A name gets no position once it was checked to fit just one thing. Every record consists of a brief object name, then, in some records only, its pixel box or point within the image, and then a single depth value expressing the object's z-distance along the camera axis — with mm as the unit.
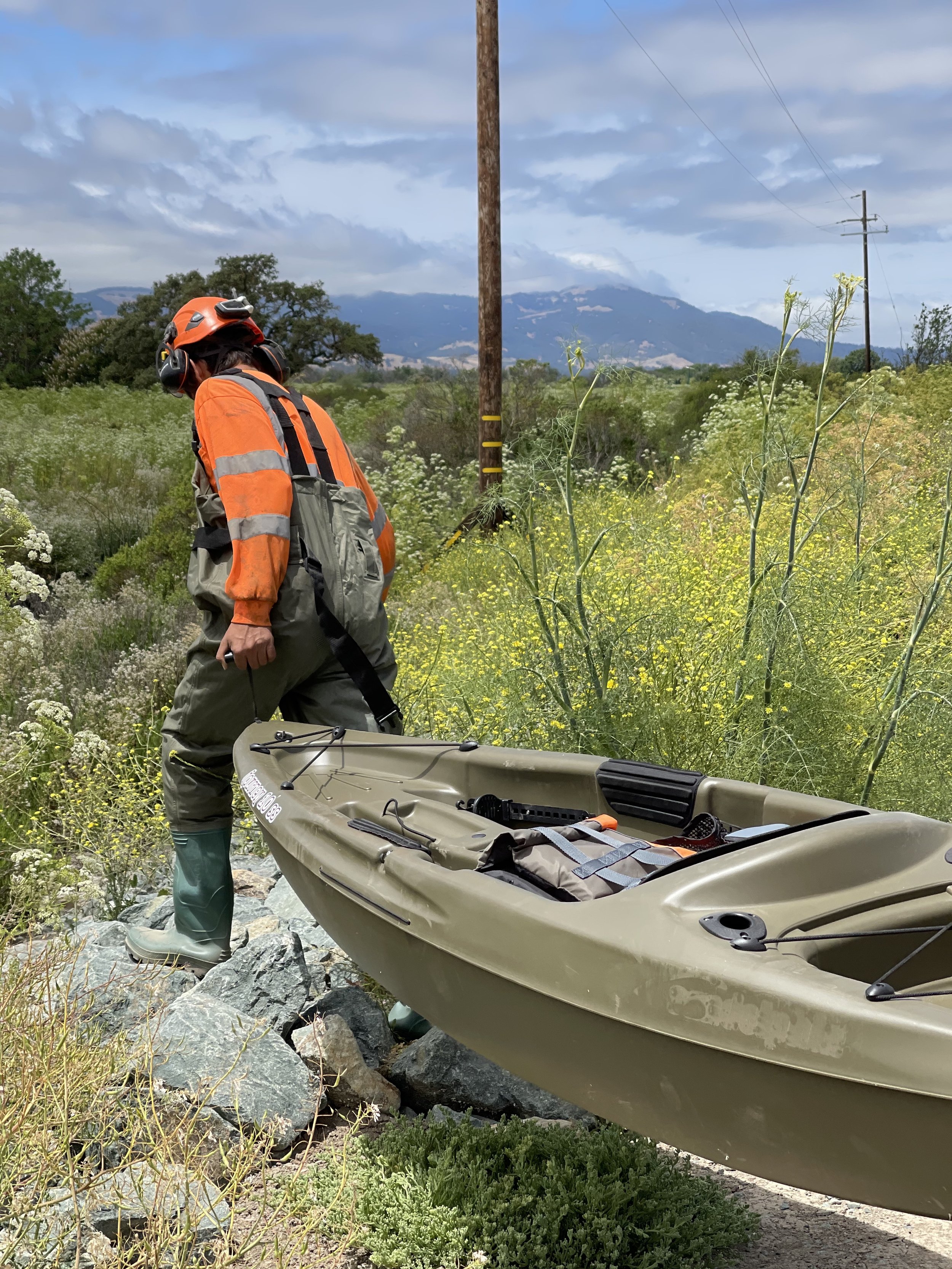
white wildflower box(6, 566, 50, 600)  5090
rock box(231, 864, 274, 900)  4992
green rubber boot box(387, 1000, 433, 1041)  3736
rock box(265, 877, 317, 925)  4449
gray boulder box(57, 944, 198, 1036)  3514
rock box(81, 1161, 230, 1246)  2387
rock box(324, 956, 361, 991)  4031
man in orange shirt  3521
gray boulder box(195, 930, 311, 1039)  3543
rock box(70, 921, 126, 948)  4250
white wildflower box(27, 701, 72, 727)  4586
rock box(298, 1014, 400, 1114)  3367
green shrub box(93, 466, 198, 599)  10289
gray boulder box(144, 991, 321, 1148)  3123
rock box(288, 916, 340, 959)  4250
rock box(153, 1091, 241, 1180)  2852
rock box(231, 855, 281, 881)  5207
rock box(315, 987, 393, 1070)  3619
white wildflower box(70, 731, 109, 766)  4781
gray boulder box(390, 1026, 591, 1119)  3385
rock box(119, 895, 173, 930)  4582
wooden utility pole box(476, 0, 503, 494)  10289
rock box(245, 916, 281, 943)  4293
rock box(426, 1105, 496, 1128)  3113
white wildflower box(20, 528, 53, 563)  5254
